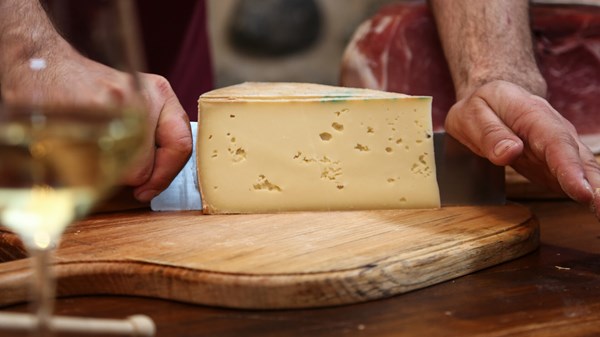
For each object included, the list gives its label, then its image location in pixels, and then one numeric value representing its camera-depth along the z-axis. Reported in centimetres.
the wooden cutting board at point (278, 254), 75
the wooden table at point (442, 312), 70
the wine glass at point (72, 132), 53
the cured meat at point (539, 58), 121
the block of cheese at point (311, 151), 93
